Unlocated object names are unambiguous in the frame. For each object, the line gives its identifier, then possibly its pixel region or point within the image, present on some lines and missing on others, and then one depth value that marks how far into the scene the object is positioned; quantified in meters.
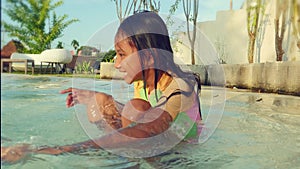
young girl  1.40
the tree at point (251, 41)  5.70
